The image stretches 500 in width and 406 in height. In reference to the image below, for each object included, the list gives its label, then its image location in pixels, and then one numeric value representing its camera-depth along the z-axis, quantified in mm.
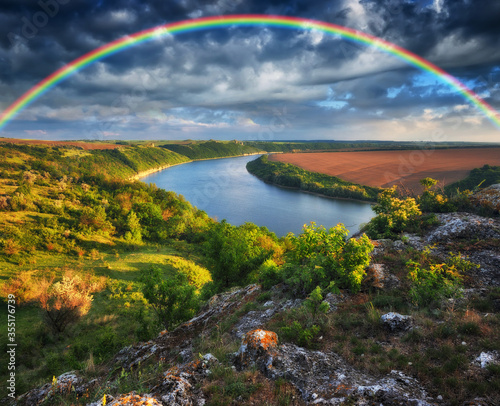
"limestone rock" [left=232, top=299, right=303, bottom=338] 7098
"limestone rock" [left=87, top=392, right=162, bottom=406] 3328
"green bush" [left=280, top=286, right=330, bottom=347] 5387
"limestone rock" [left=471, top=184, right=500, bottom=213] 11656
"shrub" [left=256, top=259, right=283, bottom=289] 10188
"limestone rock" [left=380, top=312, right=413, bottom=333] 5312
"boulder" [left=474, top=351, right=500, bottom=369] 3783
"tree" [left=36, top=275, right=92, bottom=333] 14304
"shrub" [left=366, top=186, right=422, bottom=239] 12148
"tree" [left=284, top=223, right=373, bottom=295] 7309
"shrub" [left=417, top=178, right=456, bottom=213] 13281
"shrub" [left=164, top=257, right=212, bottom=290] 25400
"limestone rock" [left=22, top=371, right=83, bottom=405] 5156
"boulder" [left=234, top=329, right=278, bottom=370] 4688
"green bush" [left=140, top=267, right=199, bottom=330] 9762
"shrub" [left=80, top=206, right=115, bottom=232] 35938
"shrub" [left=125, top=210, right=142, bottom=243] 38312
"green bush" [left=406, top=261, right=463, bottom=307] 6133
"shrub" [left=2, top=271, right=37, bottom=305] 16547
